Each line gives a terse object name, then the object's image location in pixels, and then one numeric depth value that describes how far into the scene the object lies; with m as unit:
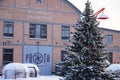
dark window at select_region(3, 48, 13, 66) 31.80
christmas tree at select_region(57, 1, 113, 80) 14.63
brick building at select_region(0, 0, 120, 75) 32.06
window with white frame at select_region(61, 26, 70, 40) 35.44
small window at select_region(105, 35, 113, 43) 38.84
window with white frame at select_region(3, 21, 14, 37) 32.00
